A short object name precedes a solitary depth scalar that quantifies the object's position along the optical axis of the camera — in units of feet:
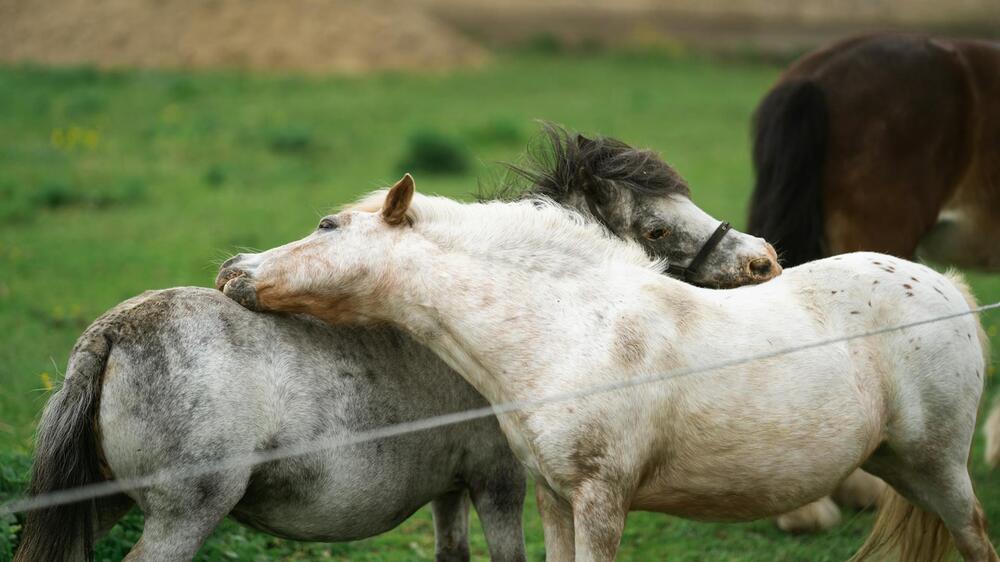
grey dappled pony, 23.08
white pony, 23.66
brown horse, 37.91
